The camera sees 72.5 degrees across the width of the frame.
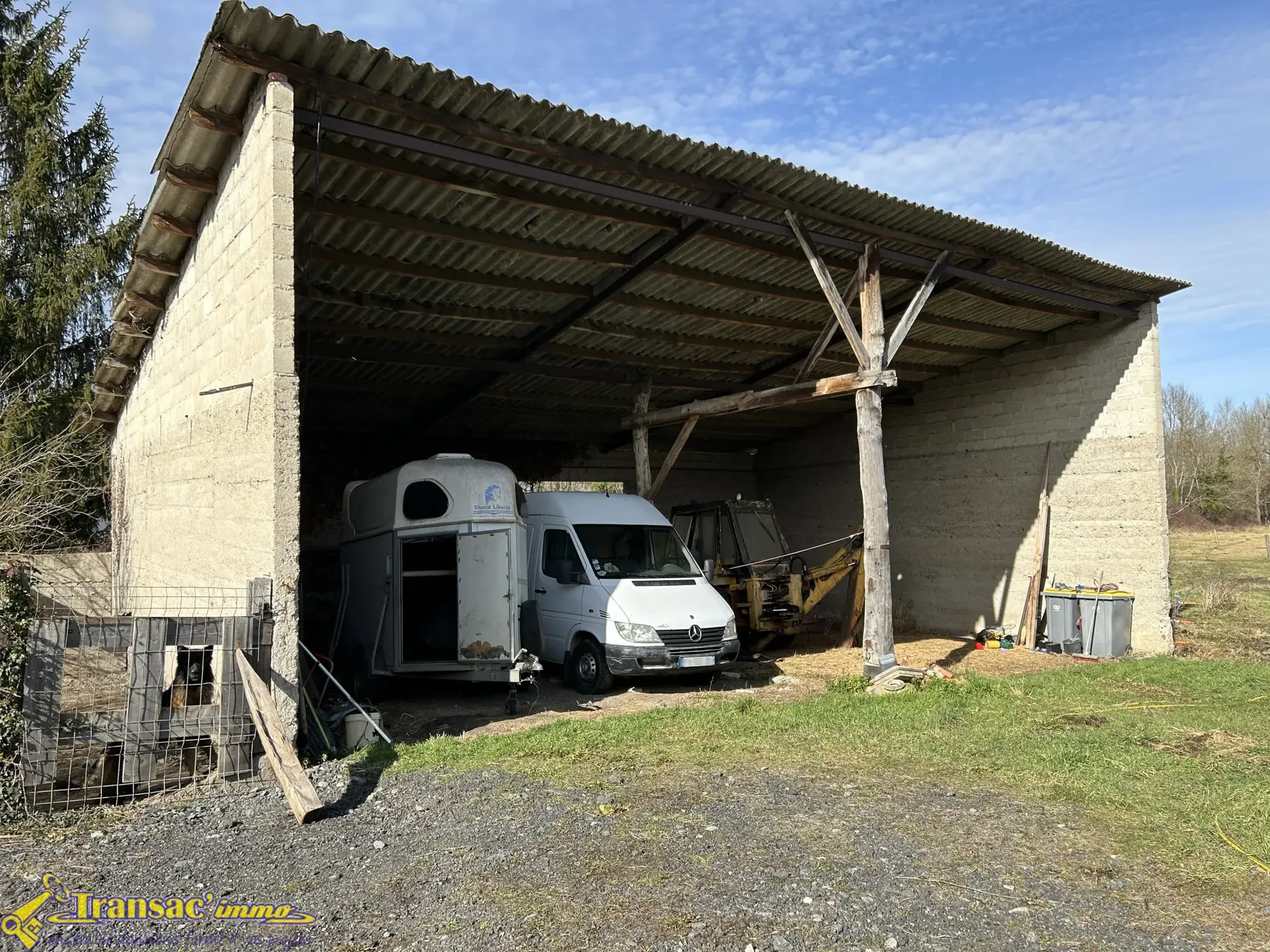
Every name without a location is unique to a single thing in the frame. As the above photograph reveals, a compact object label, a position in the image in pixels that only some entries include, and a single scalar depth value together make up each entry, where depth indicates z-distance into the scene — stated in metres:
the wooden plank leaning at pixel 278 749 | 4.96
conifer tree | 16.62
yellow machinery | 12.38
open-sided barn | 6.68
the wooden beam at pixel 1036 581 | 13.05
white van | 9.11
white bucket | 6.56
